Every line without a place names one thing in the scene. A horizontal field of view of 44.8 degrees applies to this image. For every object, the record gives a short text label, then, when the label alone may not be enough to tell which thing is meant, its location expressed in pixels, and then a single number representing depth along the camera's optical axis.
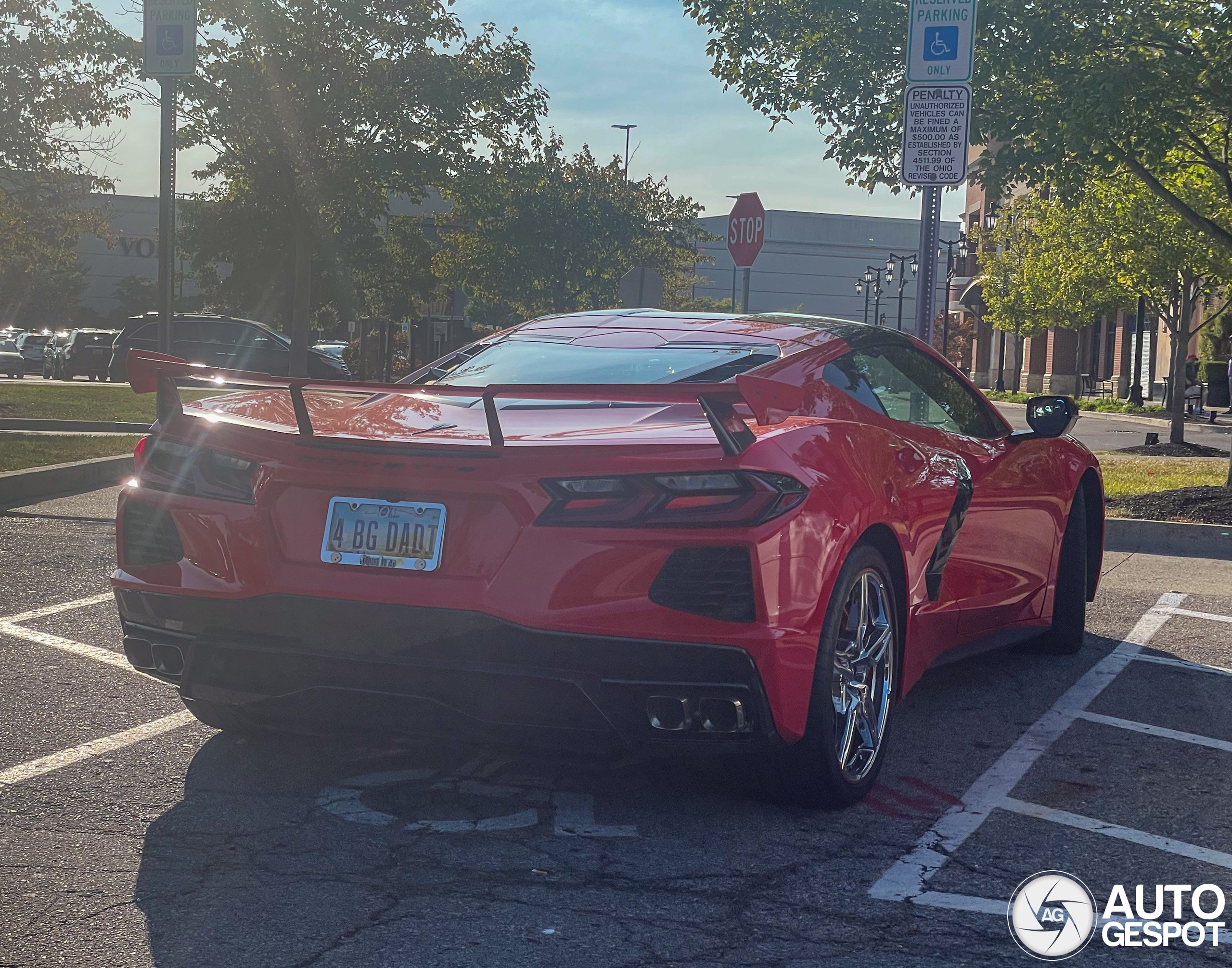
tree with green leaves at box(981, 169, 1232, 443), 22.39
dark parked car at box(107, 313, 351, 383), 30.89
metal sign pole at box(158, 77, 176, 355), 12.55
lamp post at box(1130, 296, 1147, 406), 40.25
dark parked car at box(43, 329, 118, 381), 40.84
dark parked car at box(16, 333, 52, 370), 54.88
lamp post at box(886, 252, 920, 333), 57.97
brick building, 50.62
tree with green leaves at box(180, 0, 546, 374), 24.23
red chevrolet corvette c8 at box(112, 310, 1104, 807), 3.50
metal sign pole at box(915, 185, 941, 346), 9.77
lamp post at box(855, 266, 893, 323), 60.81
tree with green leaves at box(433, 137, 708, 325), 48.53
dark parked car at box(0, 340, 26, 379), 46.47
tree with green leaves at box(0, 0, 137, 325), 22.75
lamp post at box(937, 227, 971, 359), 55.22
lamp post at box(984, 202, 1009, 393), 70.81
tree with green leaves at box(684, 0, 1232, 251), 11.36
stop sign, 13.98
